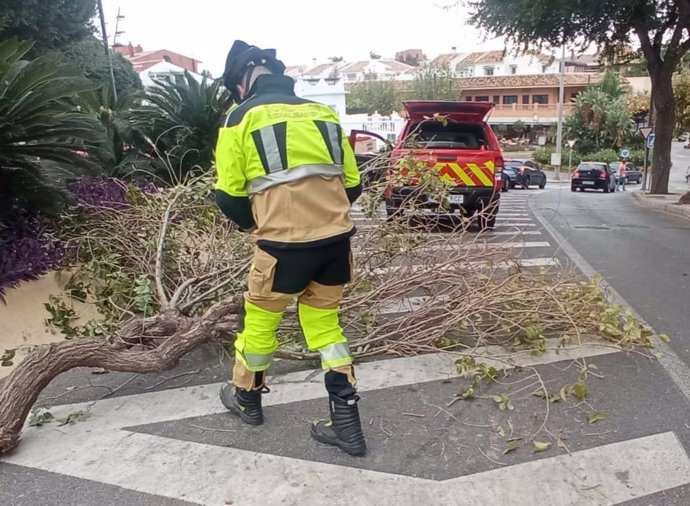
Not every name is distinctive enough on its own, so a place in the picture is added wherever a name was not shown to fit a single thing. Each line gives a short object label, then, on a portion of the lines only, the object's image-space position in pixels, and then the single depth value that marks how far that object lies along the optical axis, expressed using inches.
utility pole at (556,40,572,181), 1487.1
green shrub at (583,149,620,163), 1841.3
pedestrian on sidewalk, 1285.7
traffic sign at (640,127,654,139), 954.4
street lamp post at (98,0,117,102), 368.2
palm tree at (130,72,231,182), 286.4
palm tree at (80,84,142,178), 263.7
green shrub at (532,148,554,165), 1985.7
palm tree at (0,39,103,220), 167.5
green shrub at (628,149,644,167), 1887.8
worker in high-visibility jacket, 108.0
